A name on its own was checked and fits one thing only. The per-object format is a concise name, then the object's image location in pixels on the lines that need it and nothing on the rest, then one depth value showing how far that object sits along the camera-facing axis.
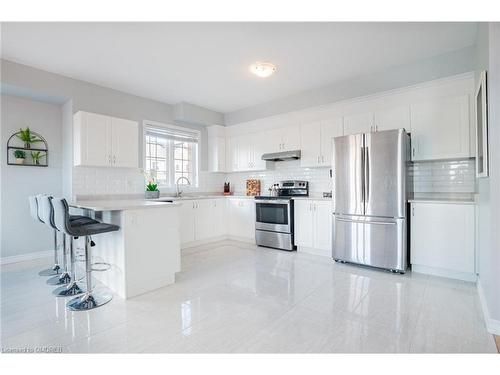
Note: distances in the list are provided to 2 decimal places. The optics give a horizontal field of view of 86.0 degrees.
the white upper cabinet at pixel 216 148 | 5.61
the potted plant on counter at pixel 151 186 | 4.62
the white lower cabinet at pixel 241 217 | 4.93
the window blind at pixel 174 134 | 4.84
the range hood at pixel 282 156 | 4.56
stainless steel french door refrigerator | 3.20
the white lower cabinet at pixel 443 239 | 2.89
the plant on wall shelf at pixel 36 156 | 3.87
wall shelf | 3.69
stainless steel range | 4.37
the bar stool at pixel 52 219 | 2.53
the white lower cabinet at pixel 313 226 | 3.99
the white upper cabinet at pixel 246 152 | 5.16
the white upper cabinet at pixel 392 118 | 3.51
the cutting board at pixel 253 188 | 5.41
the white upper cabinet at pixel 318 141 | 4.18
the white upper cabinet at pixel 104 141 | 3.73
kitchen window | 4.84
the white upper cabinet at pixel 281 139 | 4.64
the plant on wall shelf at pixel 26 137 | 3.76
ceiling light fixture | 3.32
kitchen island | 2.60
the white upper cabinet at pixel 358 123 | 3.83
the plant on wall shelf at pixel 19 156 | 3.71
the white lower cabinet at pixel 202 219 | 4.61
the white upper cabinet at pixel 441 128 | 3.14
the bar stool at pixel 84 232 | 2.26
